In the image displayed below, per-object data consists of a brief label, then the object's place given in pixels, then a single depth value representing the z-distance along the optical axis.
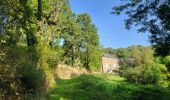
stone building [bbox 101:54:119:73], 47.77
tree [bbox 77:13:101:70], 26.51
